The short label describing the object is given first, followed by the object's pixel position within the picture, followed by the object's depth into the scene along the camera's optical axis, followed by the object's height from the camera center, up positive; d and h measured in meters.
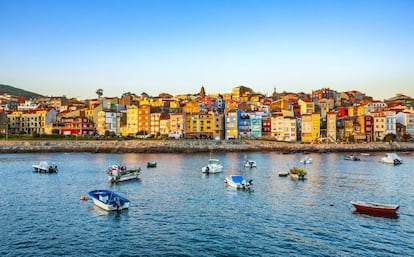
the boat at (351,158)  68.76 -3.73
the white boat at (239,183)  35.66 -4.11
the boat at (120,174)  40.62 -3.83
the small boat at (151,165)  55.56 -3.94
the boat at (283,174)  44.84 -4.15
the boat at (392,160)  61.62 -3.58
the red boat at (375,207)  25.70 -4.53
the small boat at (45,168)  48.81 -3.85
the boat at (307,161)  61.40 -3.74
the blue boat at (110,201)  26.57 -4.31
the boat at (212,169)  48.19 -3.88
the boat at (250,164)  55.16 -3.78
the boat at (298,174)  42.61 -3.96
